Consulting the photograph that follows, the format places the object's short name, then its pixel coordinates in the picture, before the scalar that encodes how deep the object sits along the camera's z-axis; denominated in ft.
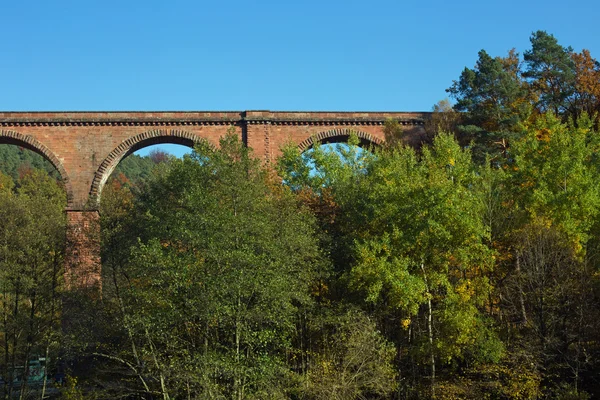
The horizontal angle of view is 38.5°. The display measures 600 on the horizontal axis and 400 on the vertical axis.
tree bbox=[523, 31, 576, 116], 140.67
